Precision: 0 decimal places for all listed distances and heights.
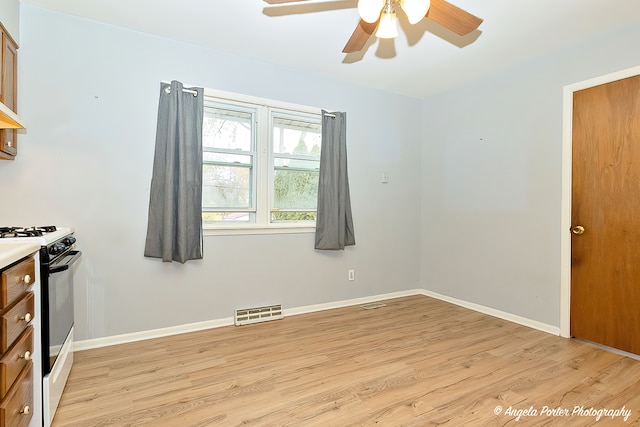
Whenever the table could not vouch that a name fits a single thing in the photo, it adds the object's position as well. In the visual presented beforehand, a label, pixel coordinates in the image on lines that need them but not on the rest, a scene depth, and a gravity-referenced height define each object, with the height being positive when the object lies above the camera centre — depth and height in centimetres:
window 314 +43
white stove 161 -53
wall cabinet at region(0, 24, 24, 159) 204 +75
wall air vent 314 -105
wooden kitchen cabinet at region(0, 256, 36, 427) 121 -55
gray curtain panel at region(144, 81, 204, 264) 276 +24
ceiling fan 166 +105
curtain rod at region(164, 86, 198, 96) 280 +100
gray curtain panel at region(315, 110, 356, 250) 355 +22
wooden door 254 -7
